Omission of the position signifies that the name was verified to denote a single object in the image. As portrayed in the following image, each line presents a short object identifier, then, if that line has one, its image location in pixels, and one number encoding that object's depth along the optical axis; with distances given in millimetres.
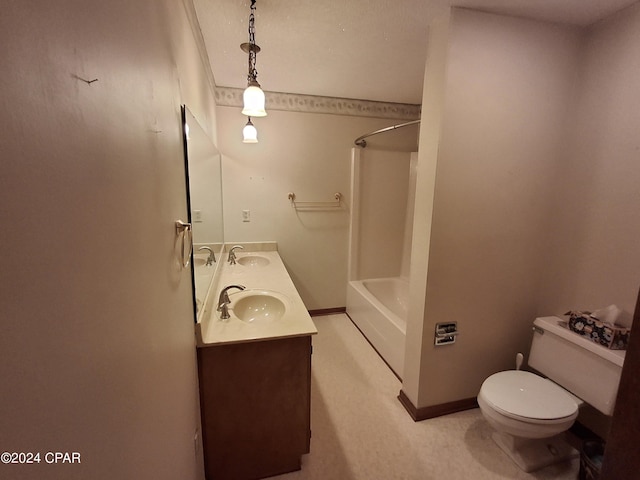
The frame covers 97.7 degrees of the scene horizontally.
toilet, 1348
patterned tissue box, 1355
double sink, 1310
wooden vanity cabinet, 1296
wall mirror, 1225
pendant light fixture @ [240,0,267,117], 1404
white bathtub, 2232
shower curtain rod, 2891
